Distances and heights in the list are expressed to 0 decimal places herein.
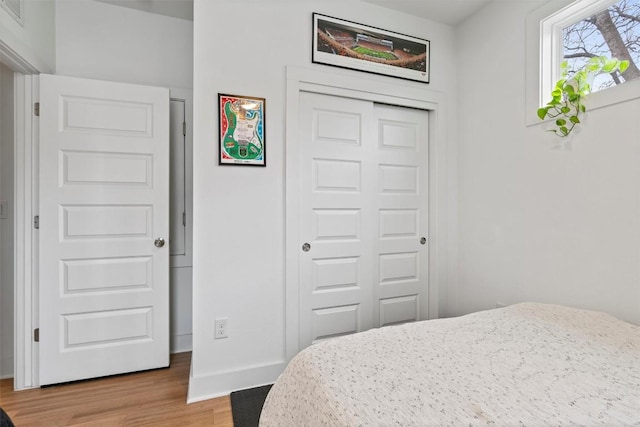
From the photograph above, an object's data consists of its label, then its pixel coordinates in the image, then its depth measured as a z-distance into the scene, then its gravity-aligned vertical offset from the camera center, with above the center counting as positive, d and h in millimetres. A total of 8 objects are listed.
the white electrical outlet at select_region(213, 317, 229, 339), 1859 -723
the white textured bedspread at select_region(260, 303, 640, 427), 714 -477
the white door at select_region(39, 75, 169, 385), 1932 -97
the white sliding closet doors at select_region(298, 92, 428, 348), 2117 -2
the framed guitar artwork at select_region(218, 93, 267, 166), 1869 +546
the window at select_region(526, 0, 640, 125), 1559 +1030
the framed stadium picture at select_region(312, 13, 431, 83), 2094 +1253
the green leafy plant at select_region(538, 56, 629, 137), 1609 +690
